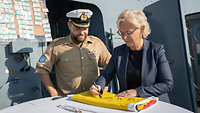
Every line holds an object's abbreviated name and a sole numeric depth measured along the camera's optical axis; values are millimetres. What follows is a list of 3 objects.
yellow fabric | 1108
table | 1073
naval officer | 2084
